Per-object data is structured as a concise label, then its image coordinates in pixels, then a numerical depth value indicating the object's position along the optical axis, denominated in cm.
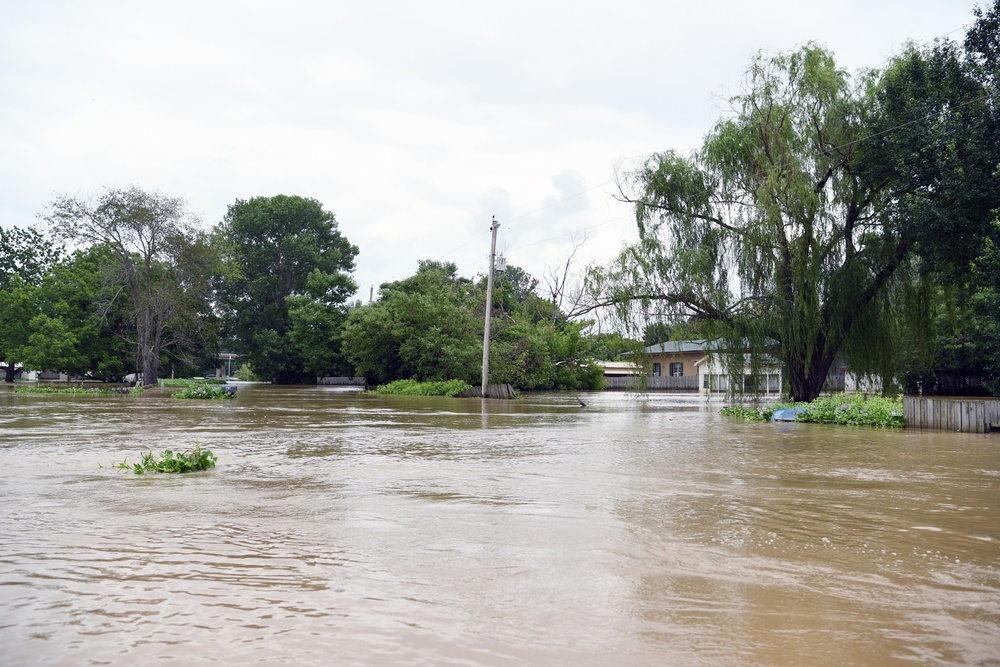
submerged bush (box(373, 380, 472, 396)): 3962
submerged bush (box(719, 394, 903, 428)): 1858
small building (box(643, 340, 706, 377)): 6200
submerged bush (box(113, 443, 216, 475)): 916
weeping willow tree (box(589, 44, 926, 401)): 2183
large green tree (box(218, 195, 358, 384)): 6469
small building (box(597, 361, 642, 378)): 7725
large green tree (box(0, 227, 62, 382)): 4903
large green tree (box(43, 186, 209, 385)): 3872
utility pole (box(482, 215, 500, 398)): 3788
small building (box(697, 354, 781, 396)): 2353
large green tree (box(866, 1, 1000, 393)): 1861
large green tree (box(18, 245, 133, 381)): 4503
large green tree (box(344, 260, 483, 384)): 4269
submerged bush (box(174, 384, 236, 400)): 3080
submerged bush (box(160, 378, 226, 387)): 4276
